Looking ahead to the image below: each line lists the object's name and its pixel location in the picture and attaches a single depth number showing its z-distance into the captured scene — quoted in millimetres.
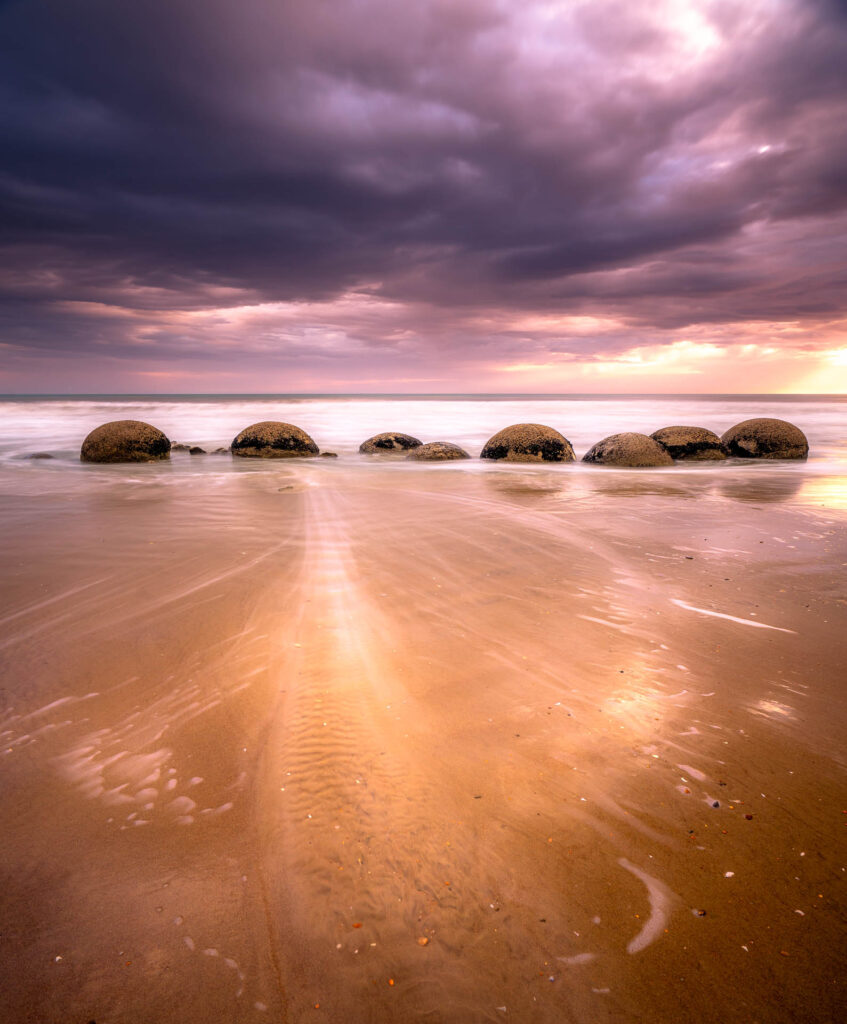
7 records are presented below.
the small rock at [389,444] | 15055
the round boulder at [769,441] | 13766
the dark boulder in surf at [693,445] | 13547
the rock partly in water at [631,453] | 12327
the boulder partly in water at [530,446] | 12781
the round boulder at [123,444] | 12297
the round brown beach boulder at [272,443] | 13664
